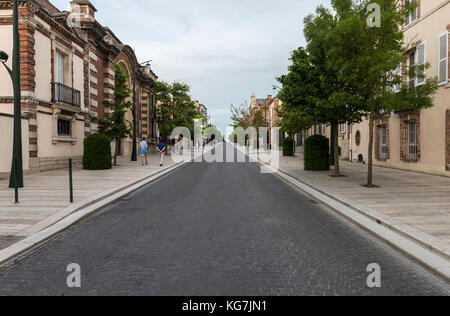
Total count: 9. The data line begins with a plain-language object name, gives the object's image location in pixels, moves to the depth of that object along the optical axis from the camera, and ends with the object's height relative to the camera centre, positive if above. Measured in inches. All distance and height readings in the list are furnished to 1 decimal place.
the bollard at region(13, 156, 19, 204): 321.2 -34.4
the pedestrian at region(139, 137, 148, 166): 834.2 +10.9
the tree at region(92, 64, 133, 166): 824.9 +70.6
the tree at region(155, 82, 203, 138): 1425.9 +196.3
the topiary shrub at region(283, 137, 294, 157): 1253.1 +21.4
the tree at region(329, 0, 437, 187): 407.8 +123.2
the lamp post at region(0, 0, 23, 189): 425.7 +79.7
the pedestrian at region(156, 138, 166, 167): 859.6 +13.6
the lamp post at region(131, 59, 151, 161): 954.7 +24.4
